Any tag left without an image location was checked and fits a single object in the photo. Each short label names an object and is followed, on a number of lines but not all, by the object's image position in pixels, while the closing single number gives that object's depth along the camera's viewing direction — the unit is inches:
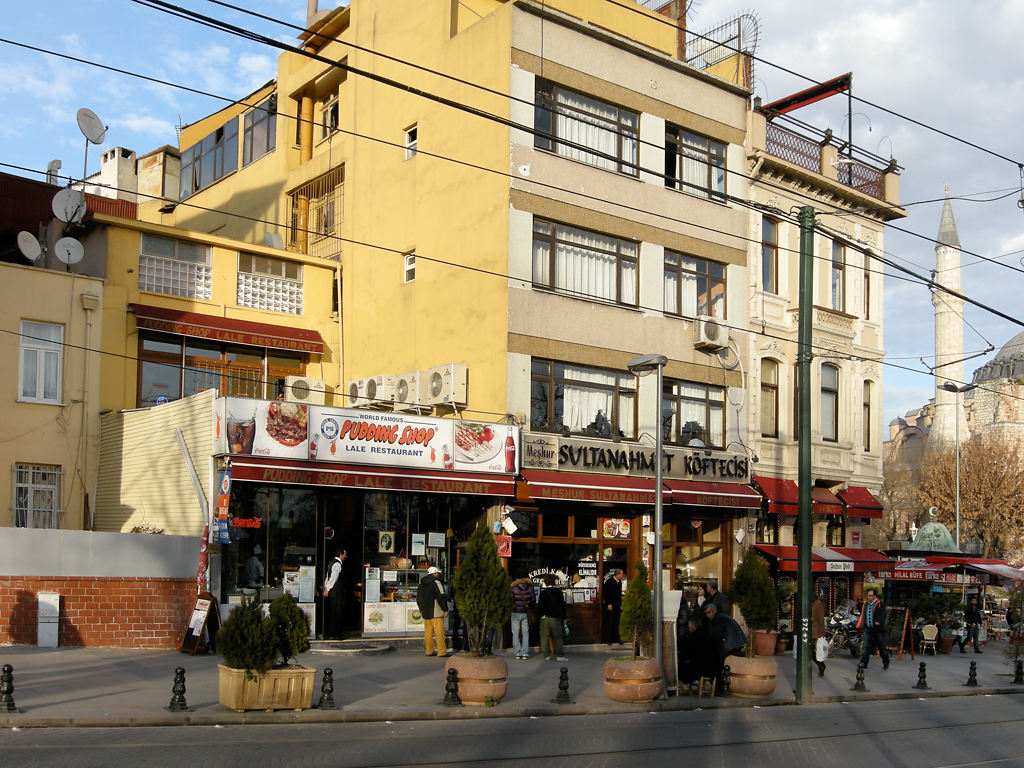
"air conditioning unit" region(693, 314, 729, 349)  1118.4
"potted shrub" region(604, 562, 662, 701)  654.5
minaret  4367.6
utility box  727.1
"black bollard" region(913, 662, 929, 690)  833.5
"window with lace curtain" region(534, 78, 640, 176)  1021.2
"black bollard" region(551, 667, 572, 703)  641.6
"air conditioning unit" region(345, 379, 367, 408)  1063.0
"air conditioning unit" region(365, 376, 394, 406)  1024.9
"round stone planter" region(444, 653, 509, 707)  610.5
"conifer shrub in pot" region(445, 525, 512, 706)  631.0
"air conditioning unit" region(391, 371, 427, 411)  1000.2
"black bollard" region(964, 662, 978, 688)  884.0
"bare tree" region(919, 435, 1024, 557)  2356.1
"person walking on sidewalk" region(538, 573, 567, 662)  868.0
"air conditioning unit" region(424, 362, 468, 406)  973.2
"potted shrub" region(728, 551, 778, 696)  807.7
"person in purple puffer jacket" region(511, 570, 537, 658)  856.9
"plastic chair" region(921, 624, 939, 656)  1167.6
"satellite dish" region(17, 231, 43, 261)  982.4
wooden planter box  542.0
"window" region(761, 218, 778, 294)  1211.9
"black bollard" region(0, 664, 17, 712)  498.9
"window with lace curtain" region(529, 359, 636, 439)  1001.5
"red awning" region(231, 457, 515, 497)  809.5
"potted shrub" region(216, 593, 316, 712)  536.7
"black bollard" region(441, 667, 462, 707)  602.9
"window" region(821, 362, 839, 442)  1264.8
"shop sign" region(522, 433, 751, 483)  976.3
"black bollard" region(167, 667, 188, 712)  524.7
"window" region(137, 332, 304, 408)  1003.3
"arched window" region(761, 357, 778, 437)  1204.5
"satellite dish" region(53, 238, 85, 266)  951.6
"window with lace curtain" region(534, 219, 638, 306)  1015.0
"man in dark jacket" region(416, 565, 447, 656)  813.9
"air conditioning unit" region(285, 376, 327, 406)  1047.6
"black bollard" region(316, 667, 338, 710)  563.5
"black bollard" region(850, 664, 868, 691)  804.6
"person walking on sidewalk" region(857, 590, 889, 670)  930.7
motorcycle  1071.6
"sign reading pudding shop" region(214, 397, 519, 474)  808.9
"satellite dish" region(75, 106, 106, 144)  1039.6
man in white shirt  858.8
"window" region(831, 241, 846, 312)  1285.7
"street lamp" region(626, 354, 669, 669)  692.7
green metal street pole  731.4
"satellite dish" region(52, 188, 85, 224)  978.1
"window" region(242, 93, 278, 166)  1341.0
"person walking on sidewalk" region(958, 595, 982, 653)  1293.1
